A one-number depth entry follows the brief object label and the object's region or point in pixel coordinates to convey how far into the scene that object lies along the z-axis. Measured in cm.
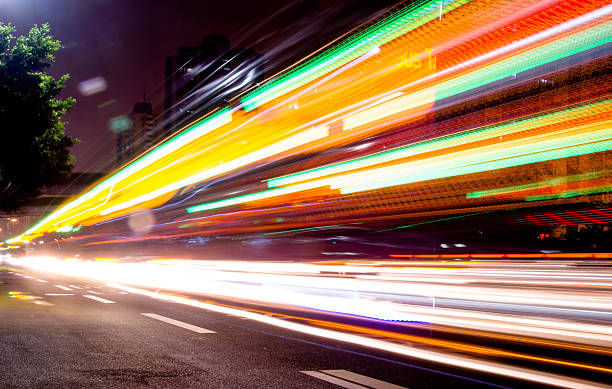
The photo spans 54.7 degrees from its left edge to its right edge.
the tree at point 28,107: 2492
